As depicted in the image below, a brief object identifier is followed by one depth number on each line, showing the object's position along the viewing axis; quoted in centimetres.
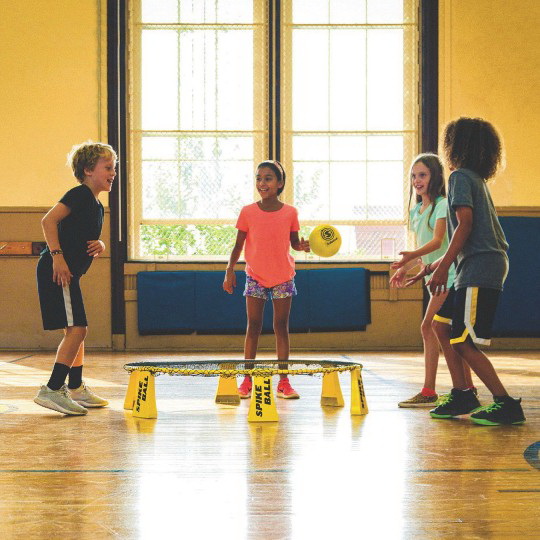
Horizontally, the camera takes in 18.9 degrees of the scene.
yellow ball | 829
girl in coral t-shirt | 813
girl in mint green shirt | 719
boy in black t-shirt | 681
